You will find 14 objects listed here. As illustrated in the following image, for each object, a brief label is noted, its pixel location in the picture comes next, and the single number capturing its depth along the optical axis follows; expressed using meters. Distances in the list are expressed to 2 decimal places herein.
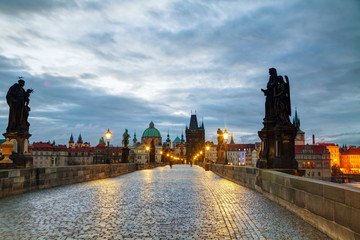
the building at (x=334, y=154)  173.23
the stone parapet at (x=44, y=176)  11.61
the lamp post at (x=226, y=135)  29.84
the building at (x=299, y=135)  171.90
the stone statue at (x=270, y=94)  16.58
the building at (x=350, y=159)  169.70
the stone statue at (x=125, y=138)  41.16
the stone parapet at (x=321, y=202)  5.03
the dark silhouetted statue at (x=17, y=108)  15.85
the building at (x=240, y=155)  187.54
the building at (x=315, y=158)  121.75
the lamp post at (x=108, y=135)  27.66
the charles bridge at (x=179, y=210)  6.09
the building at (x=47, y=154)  155.54
